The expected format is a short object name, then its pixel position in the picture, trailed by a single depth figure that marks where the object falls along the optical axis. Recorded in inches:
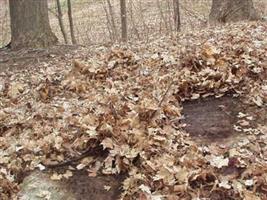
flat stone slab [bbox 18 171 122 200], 128.4
